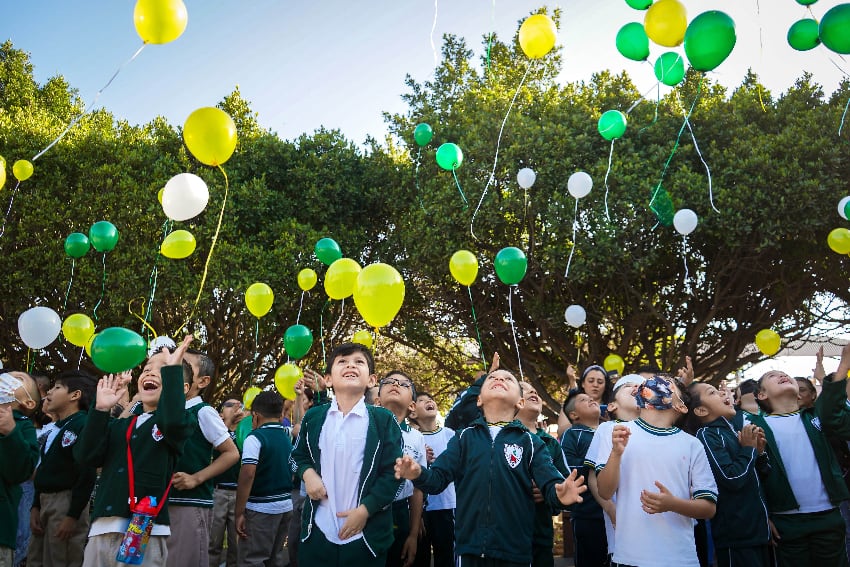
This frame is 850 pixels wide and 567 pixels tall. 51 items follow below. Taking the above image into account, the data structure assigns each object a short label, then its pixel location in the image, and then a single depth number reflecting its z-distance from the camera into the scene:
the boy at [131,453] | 3.10
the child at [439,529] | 4.80
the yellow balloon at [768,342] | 8.37
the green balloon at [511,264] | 6.92
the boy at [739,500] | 3.82
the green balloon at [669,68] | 7.06
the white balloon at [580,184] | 8.38
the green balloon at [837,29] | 4.87
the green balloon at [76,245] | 8.24
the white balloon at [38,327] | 5.50
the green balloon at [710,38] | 5.13
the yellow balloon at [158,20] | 4.44
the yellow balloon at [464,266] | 7.06
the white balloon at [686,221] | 8.22
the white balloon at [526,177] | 8.80
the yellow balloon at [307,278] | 8.48
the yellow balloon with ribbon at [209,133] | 4.70
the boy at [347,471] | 2.97
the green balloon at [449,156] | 8.56
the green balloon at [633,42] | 6.94
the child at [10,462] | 3.30
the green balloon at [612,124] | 7.84
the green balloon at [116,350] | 3.61
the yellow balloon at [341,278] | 6.43
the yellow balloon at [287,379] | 6.66
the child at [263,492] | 4.94
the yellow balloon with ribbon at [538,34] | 6.44
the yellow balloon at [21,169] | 8.69
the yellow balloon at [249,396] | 7.96
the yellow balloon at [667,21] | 5.71
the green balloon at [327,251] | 8.17
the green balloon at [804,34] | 5.64
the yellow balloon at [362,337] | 8.32
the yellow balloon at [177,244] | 7.43
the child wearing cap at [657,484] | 3.00
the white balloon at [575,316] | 9.06
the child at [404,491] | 4.30
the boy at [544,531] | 3.71
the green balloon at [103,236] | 8.23
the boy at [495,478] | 3.13
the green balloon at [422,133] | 9.59
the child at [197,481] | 3.78
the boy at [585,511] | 4.41
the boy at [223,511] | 5.87
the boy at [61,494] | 3.81
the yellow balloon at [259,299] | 7.41
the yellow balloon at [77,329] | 7.07
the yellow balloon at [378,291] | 4.77
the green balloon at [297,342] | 6.98
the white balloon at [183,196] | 5.06
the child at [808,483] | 3.87
